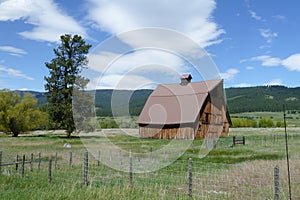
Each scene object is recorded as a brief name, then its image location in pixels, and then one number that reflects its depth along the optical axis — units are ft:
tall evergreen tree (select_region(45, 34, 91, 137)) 122.83
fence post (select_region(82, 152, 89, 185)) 26.27
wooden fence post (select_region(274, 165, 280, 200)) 17.12
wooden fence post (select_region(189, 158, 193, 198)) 21.69
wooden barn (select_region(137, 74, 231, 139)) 115.14
